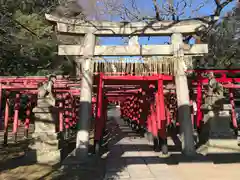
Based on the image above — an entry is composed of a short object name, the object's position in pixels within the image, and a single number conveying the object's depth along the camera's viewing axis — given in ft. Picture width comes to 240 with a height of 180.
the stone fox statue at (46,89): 18.37
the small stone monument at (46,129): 17.71
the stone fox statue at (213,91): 18.76
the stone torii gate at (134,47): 17.93
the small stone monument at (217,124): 18.64
